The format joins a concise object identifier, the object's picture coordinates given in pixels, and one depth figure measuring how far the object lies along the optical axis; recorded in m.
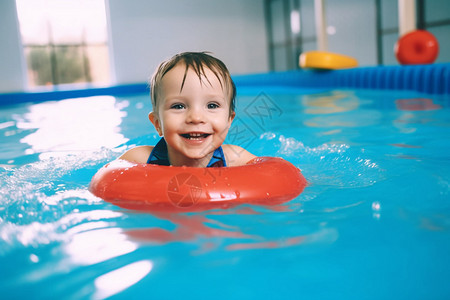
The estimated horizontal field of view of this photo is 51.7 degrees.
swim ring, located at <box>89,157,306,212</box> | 1.73
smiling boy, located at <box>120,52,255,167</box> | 1.92
